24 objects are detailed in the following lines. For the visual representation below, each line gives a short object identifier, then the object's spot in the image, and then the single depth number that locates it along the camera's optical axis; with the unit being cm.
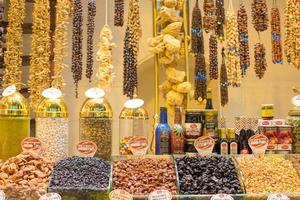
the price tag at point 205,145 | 226
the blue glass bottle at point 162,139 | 243
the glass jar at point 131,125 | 246
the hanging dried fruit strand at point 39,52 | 355
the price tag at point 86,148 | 220
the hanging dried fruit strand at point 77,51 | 365
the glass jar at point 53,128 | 227
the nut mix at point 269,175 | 203
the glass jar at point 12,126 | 227
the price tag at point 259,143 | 225
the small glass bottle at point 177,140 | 241
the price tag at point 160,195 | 191
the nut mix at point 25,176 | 188
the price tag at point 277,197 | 193
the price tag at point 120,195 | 189
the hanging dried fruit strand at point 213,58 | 373
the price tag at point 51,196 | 184
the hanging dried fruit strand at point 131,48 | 344
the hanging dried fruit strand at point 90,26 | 360
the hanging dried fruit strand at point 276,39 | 376
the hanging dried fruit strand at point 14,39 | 364
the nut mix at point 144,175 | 199
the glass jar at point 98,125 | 229
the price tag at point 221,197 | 191
